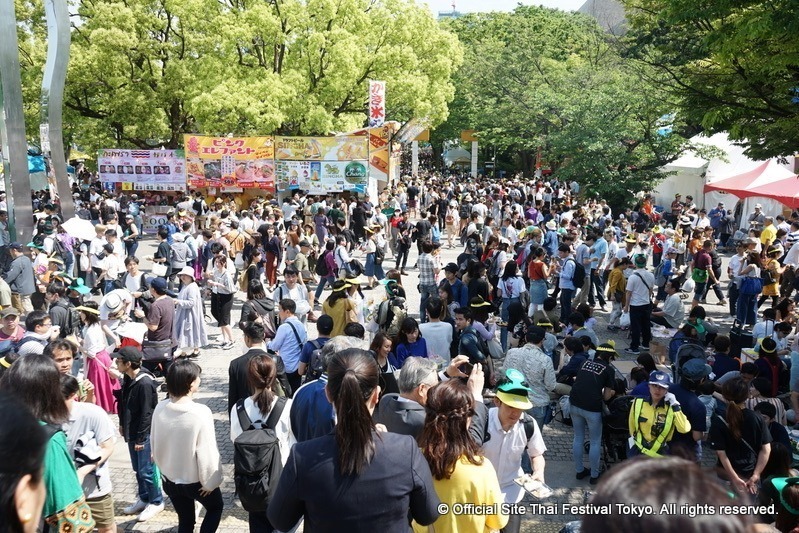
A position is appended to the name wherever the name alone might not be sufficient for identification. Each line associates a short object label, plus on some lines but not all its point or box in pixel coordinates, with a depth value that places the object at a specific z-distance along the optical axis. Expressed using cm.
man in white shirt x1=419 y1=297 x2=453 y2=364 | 709
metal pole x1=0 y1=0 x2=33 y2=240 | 1477
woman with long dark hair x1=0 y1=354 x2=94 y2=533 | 294
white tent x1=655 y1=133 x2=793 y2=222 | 2130
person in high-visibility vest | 535
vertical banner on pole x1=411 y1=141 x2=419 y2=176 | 3806
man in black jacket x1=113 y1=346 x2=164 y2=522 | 526
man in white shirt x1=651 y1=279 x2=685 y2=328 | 1039
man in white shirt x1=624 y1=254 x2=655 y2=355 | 1021
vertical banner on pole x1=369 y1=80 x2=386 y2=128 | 2386
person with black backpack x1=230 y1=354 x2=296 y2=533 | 419
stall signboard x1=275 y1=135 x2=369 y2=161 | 2342
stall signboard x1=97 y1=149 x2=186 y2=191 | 2323
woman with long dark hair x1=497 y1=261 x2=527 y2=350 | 1017
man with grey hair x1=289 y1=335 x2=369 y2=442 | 420
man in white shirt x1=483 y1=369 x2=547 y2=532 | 430
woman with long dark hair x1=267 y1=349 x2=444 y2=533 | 259
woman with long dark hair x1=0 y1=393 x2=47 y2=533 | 168
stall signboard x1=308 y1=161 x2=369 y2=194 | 2366
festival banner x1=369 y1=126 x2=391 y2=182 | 2438
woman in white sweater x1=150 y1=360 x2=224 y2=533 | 437
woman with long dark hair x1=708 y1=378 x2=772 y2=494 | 518
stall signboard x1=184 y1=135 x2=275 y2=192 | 2314
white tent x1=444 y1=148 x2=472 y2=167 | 4809
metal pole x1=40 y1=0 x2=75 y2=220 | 1605
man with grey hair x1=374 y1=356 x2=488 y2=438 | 415
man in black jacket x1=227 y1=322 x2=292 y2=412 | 549
